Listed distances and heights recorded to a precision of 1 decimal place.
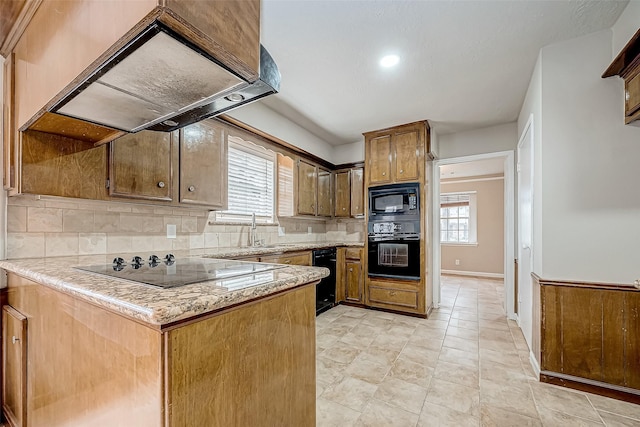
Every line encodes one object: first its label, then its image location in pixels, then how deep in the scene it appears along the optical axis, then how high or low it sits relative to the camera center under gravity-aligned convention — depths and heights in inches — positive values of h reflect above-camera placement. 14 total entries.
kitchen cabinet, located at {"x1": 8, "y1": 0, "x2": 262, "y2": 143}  27.8 +17.7
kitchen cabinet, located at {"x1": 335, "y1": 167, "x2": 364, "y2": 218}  176.6 +14.5
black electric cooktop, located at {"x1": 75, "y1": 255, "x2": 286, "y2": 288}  39.6 -9.4
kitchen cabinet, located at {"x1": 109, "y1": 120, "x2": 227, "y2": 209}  75.5 +15.1
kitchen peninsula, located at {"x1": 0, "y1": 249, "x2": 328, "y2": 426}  27.5 -16.3
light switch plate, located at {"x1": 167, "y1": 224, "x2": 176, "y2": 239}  95.1 -5.2
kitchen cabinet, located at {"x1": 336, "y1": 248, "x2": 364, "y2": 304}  161.5 -34.5
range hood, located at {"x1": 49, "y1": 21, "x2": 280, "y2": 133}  30.4 +17.3
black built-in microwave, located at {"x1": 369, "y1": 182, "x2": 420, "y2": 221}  147.1 +8.0
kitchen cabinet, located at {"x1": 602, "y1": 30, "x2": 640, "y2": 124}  67.6 +37.0
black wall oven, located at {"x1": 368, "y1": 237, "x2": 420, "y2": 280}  146.3 -22.5
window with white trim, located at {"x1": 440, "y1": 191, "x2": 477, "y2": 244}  275.0 -2.6
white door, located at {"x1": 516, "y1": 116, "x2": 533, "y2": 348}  106.8 -5.1
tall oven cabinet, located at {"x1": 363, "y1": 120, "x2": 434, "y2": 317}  145.3 +19.2
